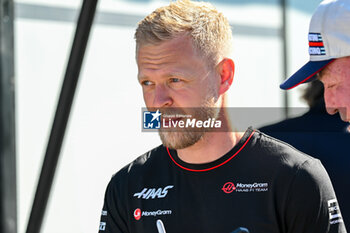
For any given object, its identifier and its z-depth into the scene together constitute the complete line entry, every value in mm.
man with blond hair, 2978
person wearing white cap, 2920
